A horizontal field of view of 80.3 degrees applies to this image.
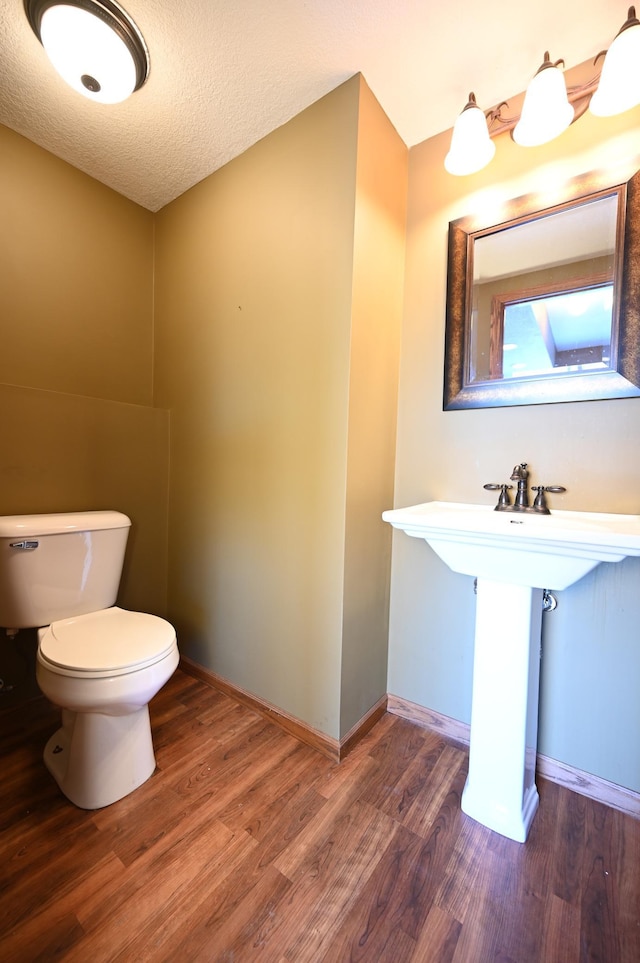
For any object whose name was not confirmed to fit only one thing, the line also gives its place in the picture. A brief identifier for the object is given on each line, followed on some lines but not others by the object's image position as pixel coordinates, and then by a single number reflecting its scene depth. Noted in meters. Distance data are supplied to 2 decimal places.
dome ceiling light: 1.07
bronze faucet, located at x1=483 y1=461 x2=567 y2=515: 1.22
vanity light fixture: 0.98
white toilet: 1.08
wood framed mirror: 1.14
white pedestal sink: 0.98
